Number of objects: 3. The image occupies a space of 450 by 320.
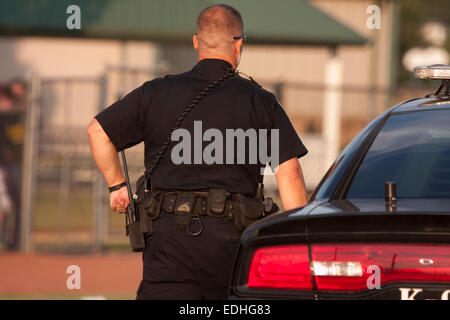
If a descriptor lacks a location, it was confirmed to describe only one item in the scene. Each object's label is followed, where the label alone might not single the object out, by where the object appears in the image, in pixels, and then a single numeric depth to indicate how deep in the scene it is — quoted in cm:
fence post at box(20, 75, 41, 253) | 1462
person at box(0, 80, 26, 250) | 1494
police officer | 477
